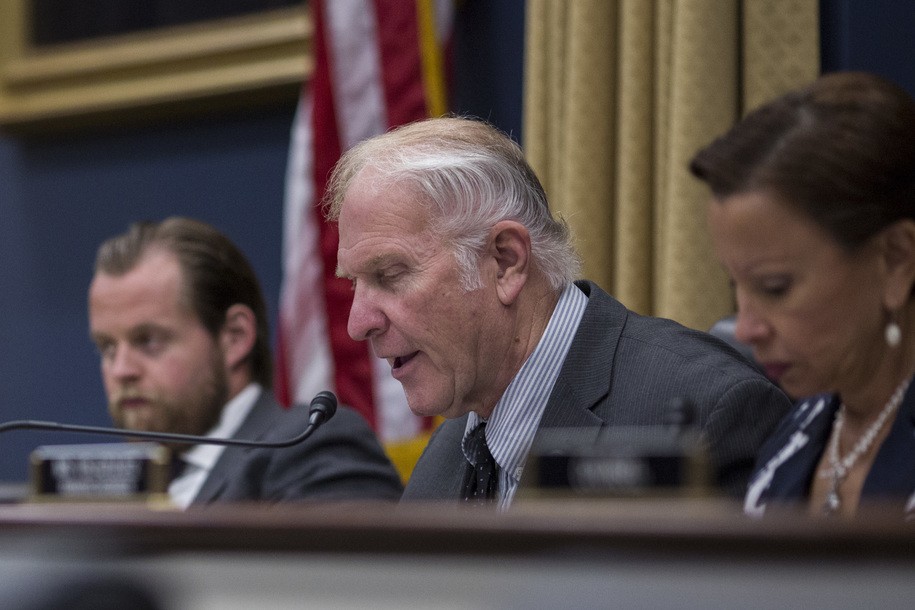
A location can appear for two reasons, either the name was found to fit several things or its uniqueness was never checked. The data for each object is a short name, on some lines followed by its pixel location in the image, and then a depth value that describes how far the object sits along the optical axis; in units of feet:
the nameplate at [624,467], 8.01
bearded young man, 10.82
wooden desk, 6.24
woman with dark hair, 8.60
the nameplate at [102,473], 9.07
